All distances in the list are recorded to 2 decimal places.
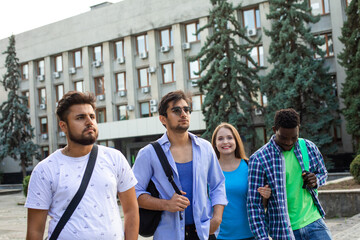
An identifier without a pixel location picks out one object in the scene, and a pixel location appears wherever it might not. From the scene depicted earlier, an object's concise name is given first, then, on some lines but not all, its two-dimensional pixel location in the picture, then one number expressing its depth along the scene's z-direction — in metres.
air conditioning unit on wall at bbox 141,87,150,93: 37.38
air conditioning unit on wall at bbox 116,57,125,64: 38.97
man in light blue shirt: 3.69
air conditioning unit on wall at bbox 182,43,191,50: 35.03
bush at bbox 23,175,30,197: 23.31
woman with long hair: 4.53
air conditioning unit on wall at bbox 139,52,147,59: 37.51
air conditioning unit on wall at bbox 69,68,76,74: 42.38
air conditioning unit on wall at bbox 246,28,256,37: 31.95
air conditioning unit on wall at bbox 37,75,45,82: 45.16
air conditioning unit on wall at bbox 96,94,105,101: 40.46
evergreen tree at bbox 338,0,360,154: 25.28
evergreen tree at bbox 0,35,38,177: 42.06
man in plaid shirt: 4.16
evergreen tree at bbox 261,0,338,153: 26.03
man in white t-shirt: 3.04
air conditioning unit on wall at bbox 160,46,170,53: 36.19
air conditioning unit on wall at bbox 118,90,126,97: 39.00
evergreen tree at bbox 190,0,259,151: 27.12
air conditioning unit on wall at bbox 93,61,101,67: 40.59
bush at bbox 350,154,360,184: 13.20
